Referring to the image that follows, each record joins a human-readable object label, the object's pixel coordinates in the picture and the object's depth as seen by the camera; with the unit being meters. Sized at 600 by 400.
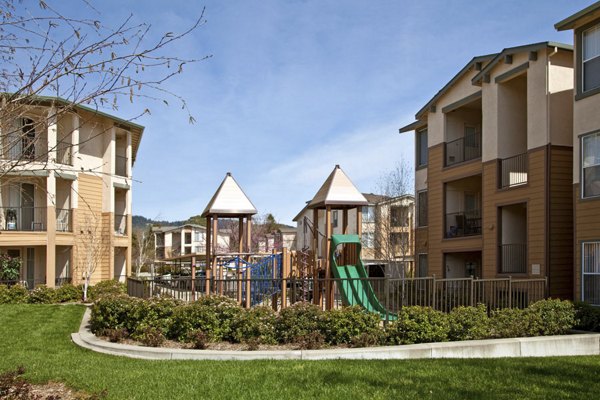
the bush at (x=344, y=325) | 12.12
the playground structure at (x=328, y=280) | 14.70
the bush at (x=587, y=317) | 14.21
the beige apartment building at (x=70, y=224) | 27.92
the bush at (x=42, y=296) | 24.03
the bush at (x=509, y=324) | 13.27
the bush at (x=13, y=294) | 23.36
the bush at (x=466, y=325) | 12.82
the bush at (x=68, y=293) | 24.87
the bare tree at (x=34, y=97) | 5.54
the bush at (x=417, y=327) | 12.34
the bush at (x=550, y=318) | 13.70
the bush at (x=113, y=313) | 13.60
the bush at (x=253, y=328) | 12.35
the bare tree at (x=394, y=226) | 40.19
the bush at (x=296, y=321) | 12.23
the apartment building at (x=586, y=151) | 17.28
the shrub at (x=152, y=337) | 12.24
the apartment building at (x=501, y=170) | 19.92
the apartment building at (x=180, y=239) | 95.06
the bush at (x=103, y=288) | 24.80
